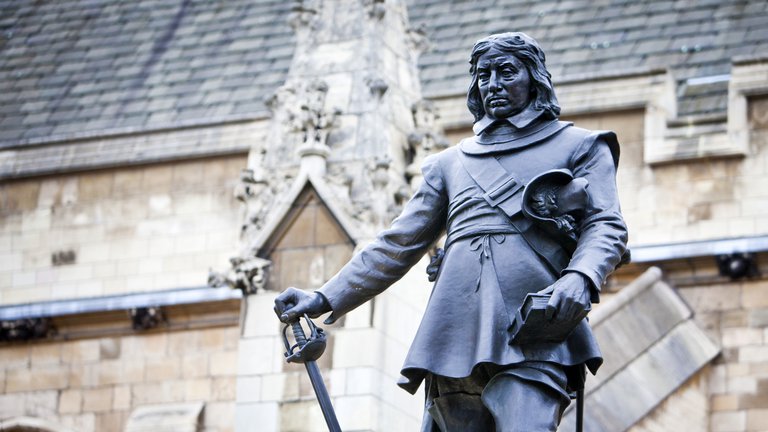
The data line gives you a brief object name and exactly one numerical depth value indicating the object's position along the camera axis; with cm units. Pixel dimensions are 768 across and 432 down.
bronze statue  746
